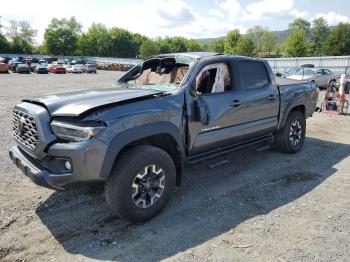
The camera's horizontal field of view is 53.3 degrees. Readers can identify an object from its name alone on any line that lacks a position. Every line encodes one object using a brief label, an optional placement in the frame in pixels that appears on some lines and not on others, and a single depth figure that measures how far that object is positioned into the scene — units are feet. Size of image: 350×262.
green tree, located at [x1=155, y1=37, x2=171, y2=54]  395.14
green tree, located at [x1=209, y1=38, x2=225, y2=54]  389.03
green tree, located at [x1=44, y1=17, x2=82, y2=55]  360.48
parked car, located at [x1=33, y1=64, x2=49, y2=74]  149.69
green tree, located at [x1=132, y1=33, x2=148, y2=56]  395.96
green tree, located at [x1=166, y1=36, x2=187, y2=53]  420.36
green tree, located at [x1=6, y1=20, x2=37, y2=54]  317.63
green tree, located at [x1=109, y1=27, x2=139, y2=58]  385.91
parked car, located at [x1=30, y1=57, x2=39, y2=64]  213.05
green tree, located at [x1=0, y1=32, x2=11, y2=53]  300.65
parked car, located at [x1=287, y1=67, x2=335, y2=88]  65.31
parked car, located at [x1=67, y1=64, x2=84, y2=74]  166.52
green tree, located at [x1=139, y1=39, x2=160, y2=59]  340.59
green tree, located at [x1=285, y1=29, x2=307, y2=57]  238.27
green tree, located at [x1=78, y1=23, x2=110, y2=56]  375.45
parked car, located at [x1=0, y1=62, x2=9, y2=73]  138.43
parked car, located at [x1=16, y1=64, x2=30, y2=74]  143.84
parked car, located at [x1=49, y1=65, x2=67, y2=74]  158.61
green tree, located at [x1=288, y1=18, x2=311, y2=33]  369.96
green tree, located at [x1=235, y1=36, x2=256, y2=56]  278.26
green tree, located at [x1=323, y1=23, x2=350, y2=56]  204.03
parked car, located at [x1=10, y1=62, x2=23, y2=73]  153.39
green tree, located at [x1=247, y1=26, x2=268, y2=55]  402.11
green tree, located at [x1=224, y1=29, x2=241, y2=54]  338.34
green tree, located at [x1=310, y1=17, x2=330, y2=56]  270.87
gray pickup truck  11.67
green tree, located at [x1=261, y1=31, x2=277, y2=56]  397.23
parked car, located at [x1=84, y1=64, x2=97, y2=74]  168.80
